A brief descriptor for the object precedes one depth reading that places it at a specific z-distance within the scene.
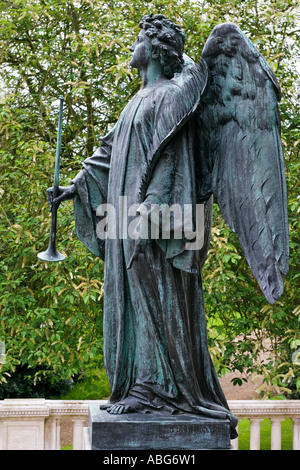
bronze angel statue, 3.84
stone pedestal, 3.67
